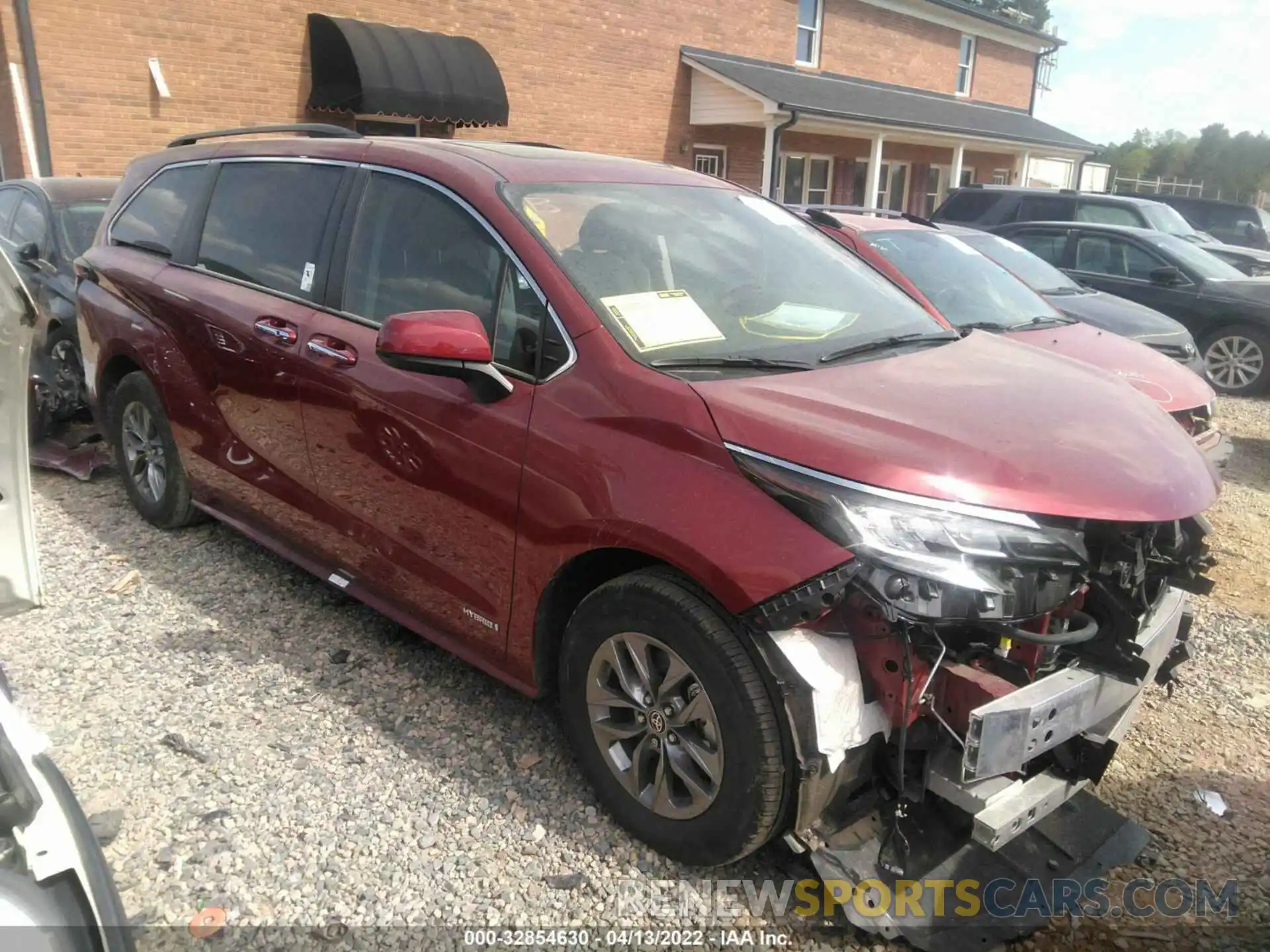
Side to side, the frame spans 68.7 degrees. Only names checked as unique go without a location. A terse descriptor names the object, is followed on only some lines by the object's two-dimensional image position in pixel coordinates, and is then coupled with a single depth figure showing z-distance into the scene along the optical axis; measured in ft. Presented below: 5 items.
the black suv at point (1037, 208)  38.70
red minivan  7.36
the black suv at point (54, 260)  20.71
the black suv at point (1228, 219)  61.67
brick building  35.27
